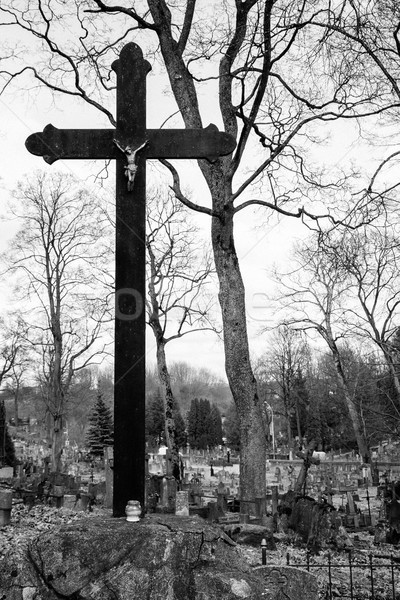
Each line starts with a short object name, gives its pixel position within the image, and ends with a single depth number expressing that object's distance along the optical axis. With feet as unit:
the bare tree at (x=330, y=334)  77.25
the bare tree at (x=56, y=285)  74.43
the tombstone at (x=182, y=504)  30.76
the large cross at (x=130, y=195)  13.26
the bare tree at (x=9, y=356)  102.87
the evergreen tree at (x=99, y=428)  126.00
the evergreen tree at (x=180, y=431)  156.46
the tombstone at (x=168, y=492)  43.70
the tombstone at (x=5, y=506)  35.45
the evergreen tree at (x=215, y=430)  170.71
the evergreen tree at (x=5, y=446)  94.38
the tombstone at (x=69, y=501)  45.71
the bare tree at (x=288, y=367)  125.80
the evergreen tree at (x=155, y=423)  161.27
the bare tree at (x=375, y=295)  30.45
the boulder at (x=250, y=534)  26.43
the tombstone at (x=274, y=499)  40.09
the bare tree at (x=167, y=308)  62.18
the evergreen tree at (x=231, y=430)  163.67
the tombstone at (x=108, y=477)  43.29
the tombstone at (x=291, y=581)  12.22
